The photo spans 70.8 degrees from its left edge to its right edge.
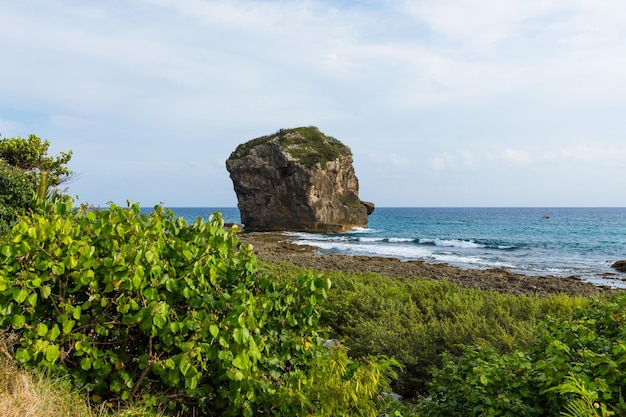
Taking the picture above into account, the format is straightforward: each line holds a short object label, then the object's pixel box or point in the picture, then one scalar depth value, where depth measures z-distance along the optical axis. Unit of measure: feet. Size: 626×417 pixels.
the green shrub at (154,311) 12.68
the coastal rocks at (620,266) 95.84
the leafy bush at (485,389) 11.97
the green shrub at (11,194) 41.27
